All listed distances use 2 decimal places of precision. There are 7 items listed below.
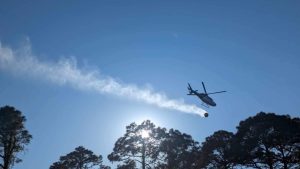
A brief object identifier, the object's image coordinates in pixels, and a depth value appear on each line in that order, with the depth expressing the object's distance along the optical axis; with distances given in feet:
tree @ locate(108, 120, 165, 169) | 149.07
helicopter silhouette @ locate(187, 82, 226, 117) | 148.05
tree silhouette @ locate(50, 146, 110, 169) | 166.94
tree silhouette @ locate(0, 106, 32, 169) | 132.77
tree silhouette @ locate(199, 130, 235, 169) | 146.51
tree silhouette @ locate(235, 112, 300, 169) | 129.49
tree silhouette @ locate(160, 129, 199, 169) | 151.74
